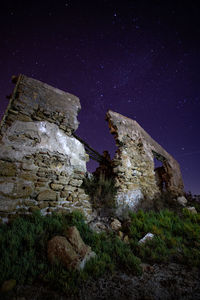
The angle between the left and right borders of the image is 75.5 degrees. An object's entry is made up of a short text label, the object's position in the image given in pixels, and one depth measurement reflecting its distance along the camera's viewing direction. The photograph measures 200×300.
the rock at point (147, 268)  1.90
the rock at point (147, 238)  2.51
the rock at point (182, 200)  5.43
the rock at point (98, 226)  2.82
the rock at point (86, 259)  1.72
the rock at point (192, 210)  4.15
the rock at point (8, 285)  1.23
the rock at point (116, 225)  2.94
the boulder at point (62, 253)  1.68
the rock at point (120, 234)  2.66
